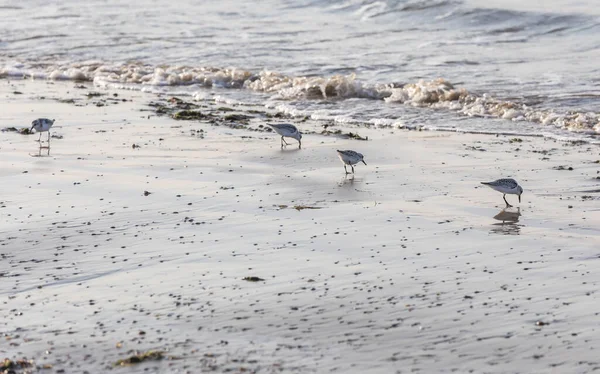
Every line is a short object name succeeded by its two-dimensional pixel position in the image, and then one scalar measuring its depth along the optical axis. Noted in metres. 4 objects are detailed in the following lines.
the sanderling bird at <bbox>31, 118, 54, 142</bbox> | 25.05
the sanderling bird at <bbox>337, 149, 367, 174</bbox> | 22.14
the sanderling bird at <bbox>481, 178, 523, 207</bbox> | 19.28
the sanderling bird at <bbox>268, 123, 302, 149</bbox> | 25.16
